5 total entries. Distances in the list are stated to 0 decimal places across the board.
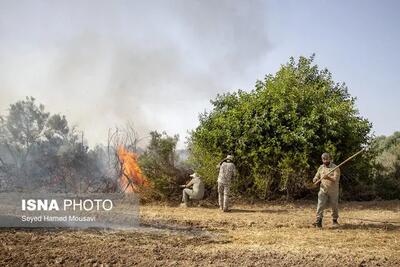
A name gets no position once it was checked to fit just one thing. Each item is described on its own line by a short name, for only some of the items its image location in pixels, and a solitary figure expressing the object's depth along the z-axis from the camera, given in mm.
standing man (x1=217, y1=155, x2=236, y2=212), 15205
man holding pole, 12062
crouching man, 16125
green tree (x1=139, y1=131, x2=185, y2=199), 17484
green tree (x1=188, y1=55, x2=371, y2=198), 16609
